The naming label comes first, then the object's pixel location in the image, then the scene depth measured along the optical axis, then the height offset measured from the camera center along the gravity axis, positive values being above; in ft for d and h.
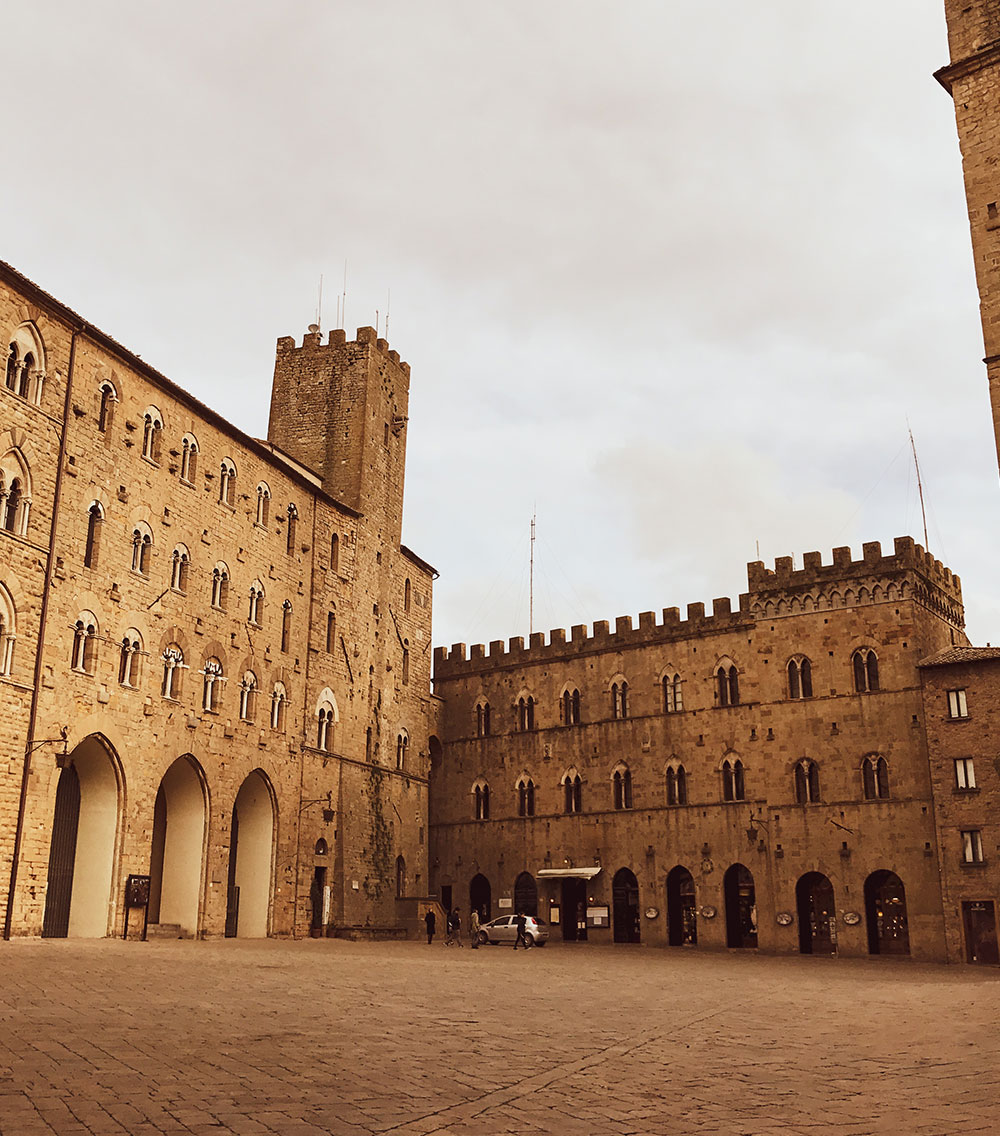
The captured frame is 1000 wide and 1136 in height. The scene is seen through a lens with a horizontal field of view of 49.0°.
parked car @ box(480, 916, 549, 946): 118.52 -5.85
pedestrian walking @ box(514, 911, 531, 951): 115.24 -6.12
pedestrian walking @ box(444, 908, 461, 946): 117.70 -5.56
